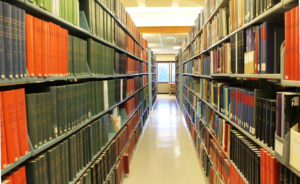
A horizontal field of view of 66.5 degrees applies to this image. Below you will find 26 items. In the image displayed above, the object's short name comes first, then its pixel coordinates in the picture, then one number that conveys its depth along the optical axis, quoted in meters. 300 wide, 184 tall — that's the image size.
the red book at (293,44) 0.96
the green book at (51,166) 1.26
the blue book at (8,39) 0.93
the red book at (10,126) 0.95
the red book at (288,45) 1.00
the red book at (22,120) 1.02
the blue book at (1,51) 0.91
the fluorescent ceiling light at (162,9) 6.47
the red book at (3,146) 0.92
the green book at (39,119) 1.17
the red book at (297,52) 0.94
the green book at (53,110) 1.30
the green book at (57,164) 1.33
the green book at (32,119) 1.11
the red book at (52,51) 1.30
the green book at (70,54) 1.57
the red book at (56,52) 1.34
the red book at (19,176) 1.01
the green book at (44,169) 1.19
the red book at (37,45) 1.15
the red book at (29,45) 1.10
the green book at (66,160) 1.46
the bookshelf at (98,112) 1.10
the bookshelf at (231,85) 1.20
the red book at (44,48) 1.21
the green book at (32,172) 1.13
